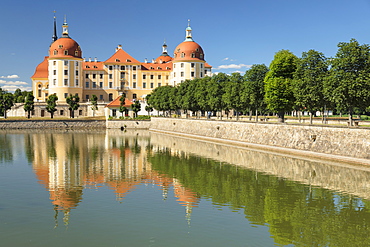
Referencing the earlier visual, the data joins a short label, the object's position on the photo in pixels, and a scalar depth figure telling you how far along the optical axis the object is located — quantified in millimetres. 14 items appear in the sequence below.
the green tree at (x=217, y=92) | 65938
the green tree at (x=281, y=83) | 48656
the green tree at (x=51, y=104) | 94500
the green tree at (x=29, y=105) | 93350
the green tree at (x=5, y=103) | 92625
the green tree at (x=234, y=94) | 59375
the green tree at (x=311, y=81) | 42312
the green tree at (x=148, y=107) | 101625
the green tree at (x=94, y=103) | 100612
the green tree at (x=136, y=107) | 95125
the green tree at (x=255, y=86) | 55188
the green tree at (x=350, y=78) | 35594
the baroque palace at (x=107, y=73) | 105500
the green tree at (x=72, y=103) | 96625
